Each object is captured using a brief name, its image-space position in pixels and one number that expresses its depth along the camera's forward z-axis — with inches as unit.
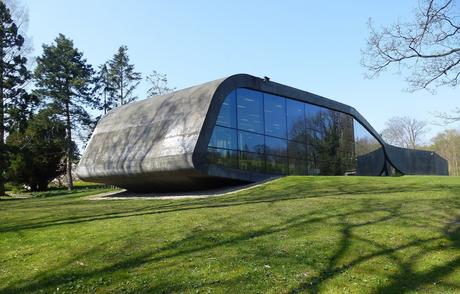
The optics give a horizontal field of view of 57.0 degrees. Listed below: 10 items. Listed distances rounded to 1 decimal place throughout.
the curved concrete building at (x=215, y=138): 796.6
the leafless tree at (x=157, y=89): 1920.5
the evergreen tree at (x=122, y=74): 2107.5
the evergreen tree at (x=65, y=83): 1756.9
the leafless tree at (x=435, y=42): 473.4
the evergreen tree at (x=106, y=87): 2066.9
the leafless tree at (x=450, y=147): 2650.1
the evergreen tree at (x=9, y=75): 1200.2
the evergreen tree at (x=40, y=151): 1674.5
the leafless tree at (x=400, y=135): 2851.9
